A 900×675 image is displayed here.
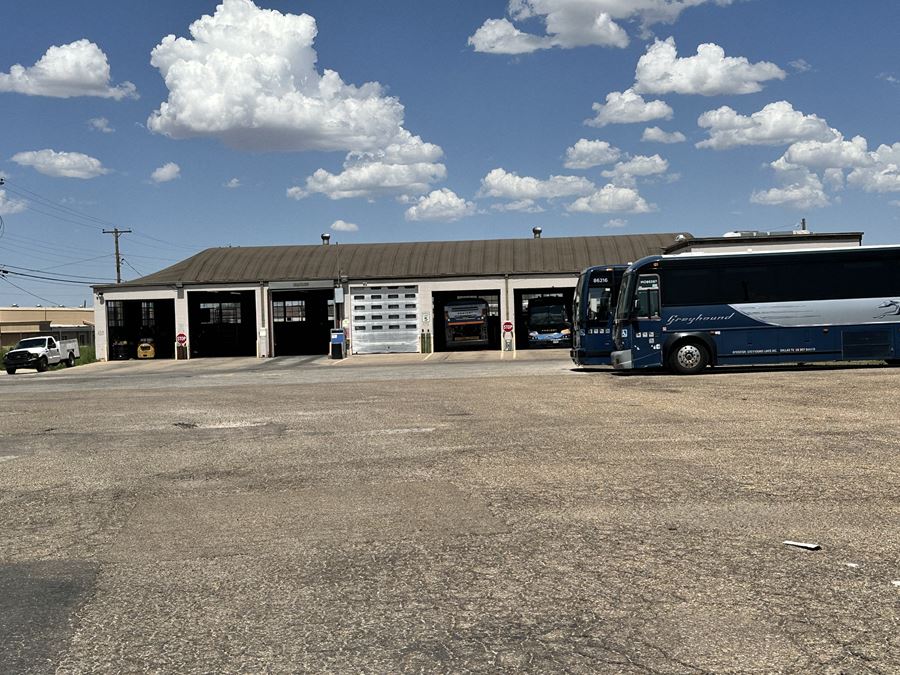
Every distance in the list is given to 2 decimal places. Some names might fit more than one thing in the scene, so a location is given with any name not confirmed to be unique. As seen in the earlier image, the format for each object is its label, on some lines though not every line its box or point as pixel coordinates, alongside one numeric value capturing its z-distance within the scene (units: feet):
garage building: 148.77
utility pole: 239.30
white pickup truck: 134.41
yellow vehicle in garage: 153.58
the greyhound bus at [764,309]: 73.77
